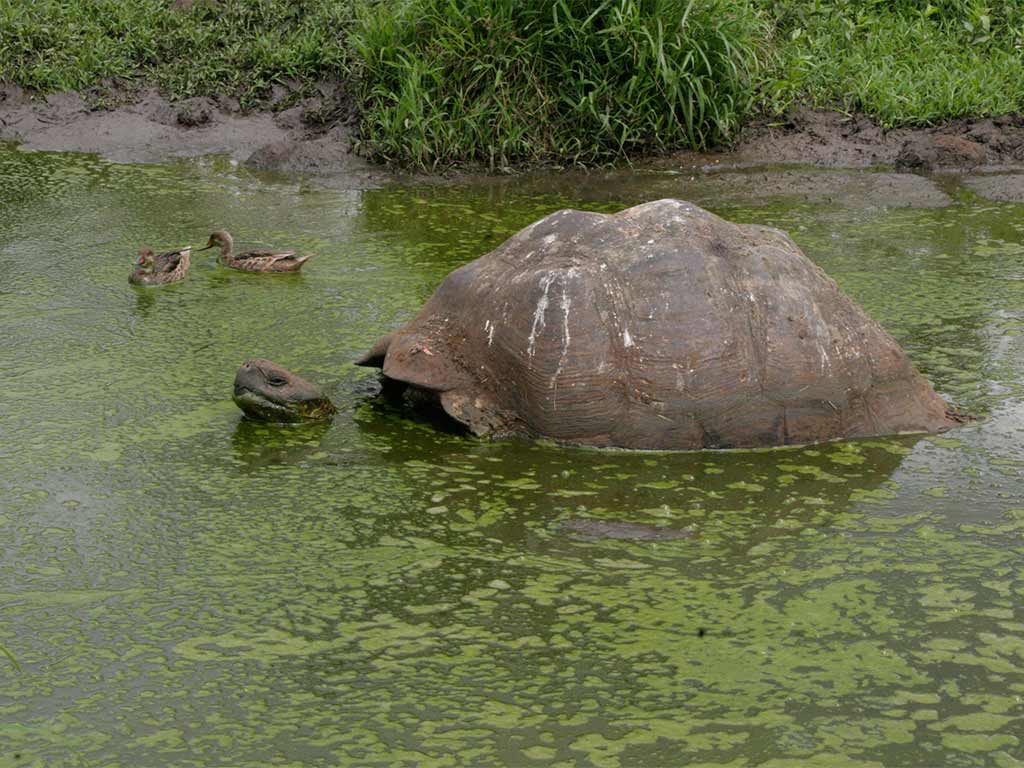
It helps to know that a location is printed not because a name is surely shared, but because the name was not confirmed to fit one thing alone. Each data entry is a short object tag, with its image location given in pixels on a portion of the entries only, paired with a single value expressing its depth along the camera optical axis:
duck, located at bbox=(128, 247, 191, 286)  6.88
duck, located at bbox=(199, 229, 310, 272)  7.08
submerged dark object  4.39
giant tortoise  4.99
